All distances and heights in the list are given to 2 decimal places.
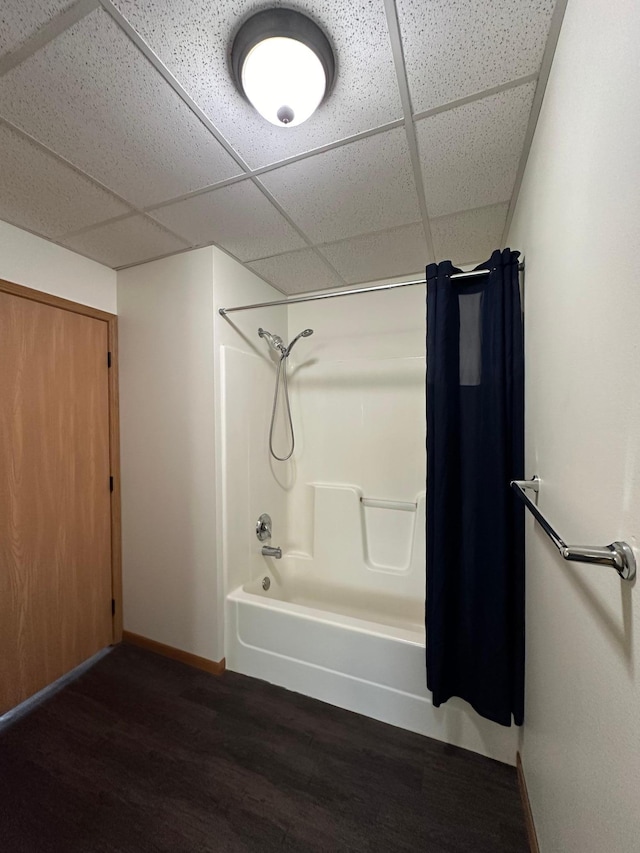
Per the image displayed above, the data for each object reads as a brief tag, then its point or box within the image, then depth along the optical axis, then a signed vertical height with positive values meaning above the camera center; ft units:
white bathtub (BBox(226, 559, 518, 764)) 4.59 -4.06
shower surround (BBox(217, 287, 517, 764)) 5.41 -1.77
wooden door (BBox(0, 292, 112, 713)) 5.15 -1.34
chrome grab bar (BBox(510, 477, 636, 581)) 1.54 -0.70
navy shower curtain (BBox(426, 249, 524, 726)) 4.07 -0.94
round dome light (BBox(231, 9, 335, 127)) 2.56 +3.03
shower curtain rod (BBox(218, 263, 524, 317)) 4.34 +2.04
